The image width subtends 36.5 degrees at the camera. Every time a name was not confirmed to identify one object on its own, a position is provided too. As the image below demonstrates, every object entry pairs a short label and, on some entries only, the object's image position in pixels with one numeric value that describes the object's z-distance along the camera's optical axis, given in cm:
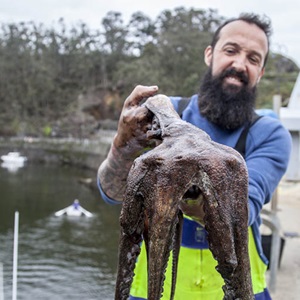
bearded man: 168
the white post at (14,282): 488
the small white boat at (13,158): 3397
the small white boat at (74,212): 2083
